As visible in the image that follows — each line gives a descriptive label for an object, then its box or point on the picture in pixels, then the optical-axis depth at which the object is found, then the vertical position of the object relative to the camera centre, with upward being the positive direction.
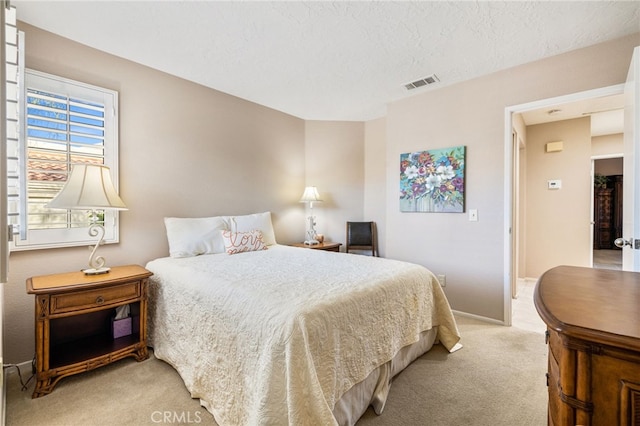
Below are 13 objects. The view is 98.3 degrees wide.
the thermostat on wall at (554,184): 4.28 +0.50
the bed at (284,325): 1.20 -0.64
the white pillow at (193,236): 2.58 -0.24
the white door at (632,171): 1.74 +0.31
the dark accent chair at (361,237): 4.14 -0.35
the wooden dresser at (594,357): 0.58 -0.32
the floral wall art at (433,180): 3.04 +0.40
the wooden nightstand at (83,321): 1.74 -0.86
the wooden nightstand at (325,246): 3.76 -0.45
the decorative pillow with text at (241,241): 2.75 -0.30
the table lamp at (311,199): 4.04 +0.21
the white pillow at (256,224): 3.04 -0.13
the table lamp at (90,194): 1.94 +0.12
